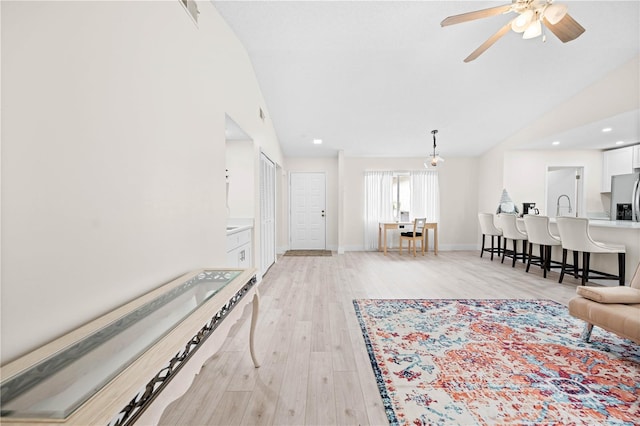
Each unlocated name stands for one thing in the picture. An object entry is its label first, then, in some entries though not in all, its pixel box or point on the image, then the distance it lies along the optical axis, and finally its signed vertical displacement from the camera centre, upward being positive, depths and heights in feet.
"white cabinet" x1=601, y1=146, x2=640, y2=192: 17.42 +2.88
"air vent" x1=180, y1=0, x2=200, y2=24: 6.36 +4.88
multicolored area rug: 4.88 -3.74
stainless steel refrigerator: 15.40 +0.54
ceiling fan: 6.59 +4.87
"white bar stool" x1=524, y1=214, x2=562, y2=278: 13.73 -1.60
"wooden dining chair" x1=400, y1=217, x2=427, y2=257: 19.85 -2.07
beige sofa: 6.04 -2.52
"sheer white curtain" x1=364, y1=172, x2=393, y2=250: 22.53 +0.50
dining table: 20.61 -1.83
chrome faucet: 20.49 -0.10
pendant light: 17.29 +3.04
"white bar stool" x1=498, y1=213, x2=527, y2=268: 16.24 -1.68
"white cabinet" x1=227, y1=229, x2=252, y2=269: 9.42 -1.68
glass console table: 2.14 -1.56
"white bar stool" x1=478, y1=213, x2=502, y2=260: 18.43 -1.61
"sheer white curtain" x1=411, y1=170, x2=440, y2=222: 22.63 +1.01
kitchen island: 11.13 -1.56
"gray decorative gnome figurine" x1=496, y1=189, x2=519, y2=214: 18.08 +0.05
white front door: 22.71 -0.42
